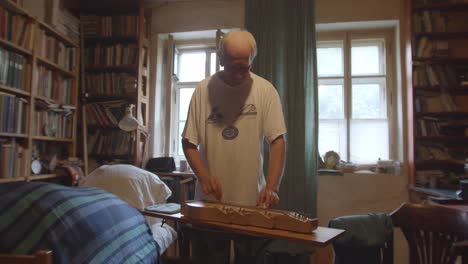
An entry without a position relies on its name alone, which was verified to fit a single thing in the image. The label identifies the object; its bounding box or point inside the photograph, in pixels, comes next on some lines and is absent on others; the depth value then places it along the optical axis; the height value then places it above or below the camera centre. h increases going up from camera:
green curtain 3.08 +0.73
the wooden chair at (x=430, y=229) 1.33 -0.33
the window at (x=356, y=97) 3.46 +0.56
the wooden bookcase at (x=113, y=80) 3.47 +0.74
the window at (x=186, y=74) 3.87 +0.89
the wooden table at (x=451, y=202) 2.12 -0.35
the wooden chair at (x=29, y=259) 0.93 -0.32
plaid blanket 1.36 -0.35
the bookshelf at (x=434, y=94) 3.00 +0.53
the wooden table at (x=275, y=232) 0.90 -0.25
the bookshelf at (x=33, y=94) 2.50 +0.46
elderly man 1.41 +0.07
